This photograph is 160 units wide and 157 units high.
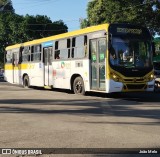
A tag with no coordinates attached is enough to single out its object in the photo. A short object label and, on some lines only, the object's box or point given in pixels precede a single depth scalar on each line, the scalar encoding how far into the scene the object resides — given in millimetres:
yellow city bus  17359
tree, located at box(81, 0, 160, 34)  35406
